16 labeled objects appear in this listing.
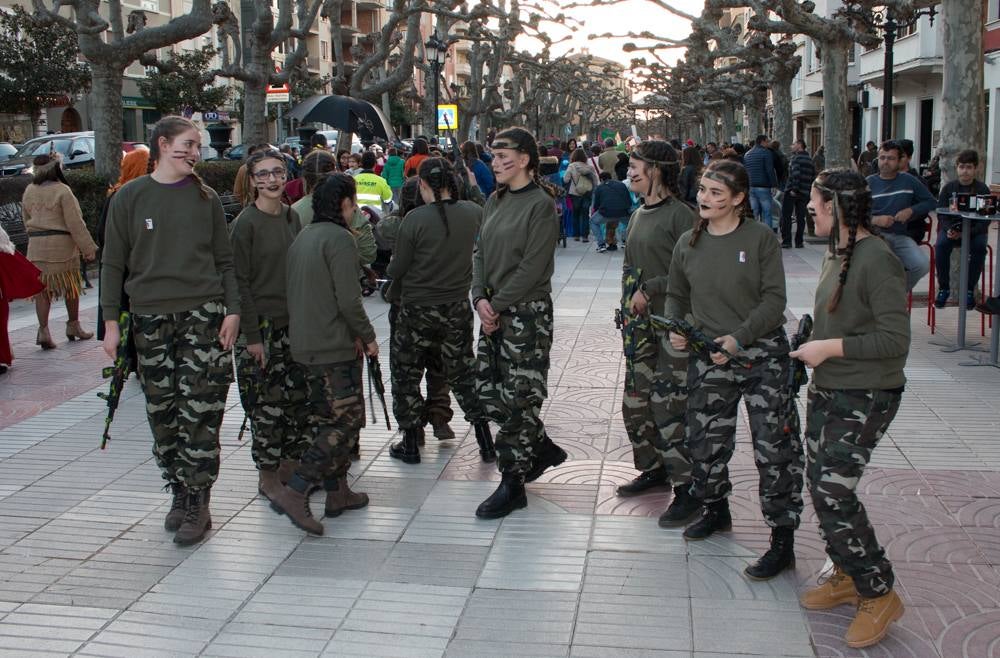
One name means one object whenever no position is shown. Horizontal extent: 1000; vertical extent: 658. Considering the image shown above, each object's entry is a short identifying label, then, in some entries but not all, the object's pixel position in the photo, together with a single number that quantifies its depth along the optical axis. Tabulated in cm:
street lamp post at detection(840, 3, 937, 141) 1698
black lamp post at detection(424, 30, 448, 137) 2655
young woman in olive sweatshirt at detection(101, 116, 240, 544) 493
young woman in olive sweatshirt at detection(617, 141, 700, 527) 514
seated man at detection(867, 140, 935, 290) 903
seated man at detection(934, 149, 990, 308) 1070
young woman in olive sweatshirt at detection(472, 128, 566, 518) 521
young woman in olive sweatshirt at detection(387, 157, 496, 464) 613
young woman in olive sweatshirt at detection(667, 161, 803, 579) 445
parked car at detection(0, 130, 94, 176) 2516
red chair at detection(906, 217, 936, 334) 996
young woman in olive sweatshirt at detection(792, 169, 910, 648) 383
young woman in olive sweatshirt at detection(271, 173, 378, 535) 509
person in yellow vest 1327
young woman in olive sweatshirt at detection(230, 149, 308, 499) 530
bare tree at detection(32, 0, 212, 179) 1502
